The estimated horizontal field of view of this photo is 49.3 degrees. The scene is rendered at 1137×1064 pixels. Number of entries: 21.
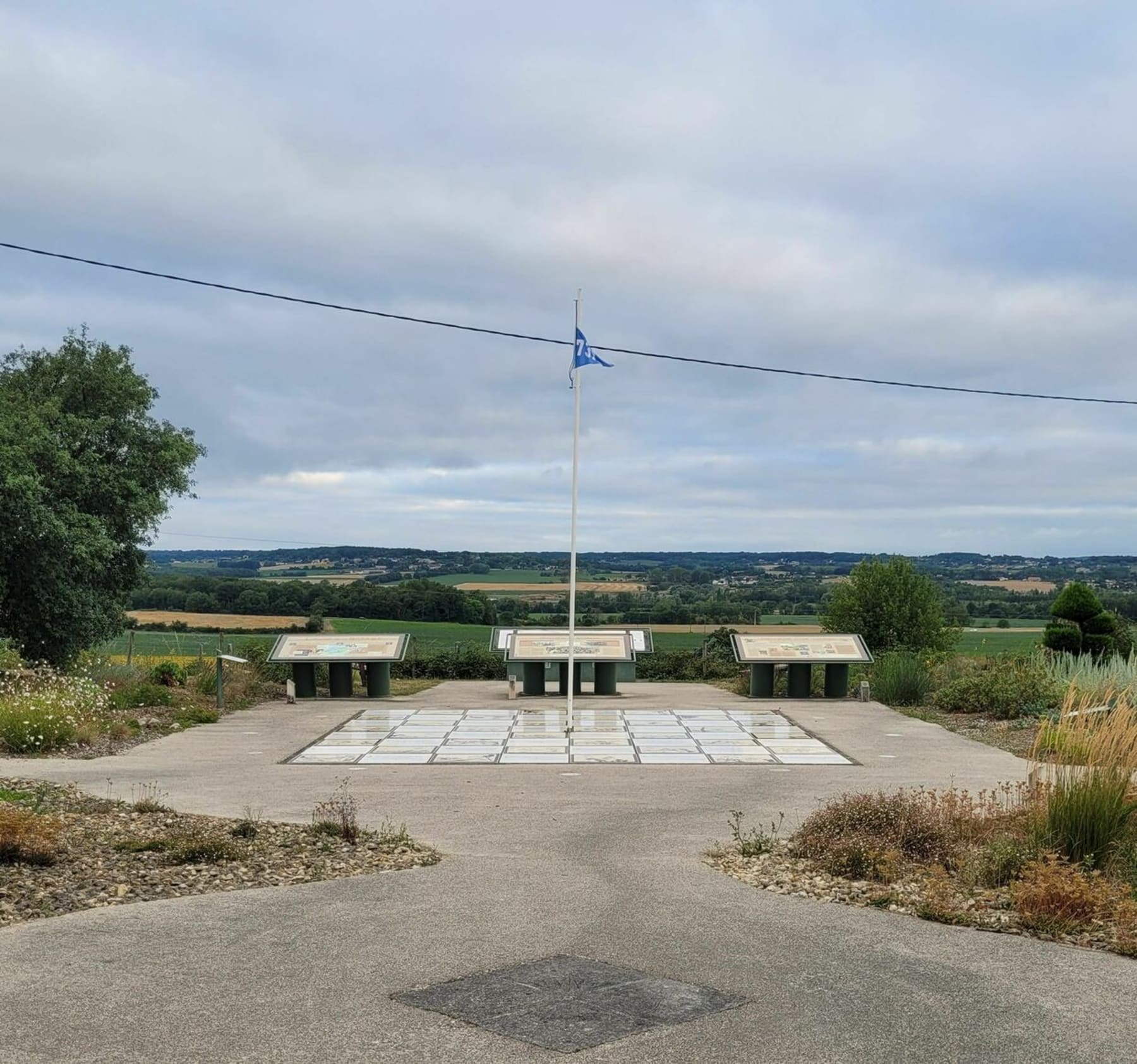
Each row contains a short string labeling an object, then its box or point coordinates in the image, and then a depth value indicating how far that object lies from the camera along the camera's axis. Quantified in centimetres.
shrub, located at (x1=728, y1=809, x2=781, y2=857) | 868
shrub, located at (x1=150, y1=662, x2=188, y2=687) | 2250
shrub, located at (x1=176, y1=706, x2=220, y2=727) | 1812
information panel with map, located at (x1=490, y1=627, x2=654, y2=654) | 2409
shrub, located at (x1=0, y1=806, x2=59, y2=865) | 749
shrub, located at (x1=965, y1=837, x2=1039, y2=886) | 751
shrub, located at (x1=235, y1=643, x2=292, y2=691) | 2461
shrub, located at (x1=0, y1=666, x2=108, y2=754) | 1430
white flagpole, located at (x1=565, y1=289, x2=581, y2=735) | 1716
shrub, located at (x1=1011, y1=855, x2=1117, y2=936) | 656
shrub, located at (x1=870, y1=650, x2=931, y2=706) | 2214
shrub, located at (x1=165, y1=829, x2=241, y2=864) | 791
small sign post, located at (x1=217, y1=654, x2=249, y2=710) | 1962
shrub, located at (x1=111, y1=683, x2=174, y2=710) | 1925
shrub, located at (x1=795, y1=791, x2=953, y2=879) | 784
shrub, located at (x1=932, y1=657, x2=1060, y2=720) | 1945
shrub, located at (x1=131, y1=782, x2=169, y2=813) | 995
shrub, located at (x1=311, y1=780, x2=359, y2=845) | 888
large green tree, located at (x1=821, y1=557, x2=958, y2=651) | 3189
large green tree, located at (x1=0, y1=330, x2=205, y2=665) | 2302
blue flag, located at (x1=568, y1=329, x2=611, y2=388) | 1702
